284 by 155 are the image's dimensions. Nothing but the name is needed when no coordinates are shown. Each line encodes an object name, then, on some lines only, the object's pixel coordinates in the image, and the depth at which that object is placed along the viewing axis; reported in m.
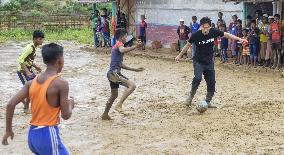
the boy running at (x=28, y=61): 8.93
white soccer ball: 9.03
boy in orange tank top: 4.28
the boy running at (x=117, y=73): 8.71
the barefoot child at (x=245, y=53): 14.66
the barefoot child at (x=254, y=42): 14.38
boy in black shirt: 9.12
